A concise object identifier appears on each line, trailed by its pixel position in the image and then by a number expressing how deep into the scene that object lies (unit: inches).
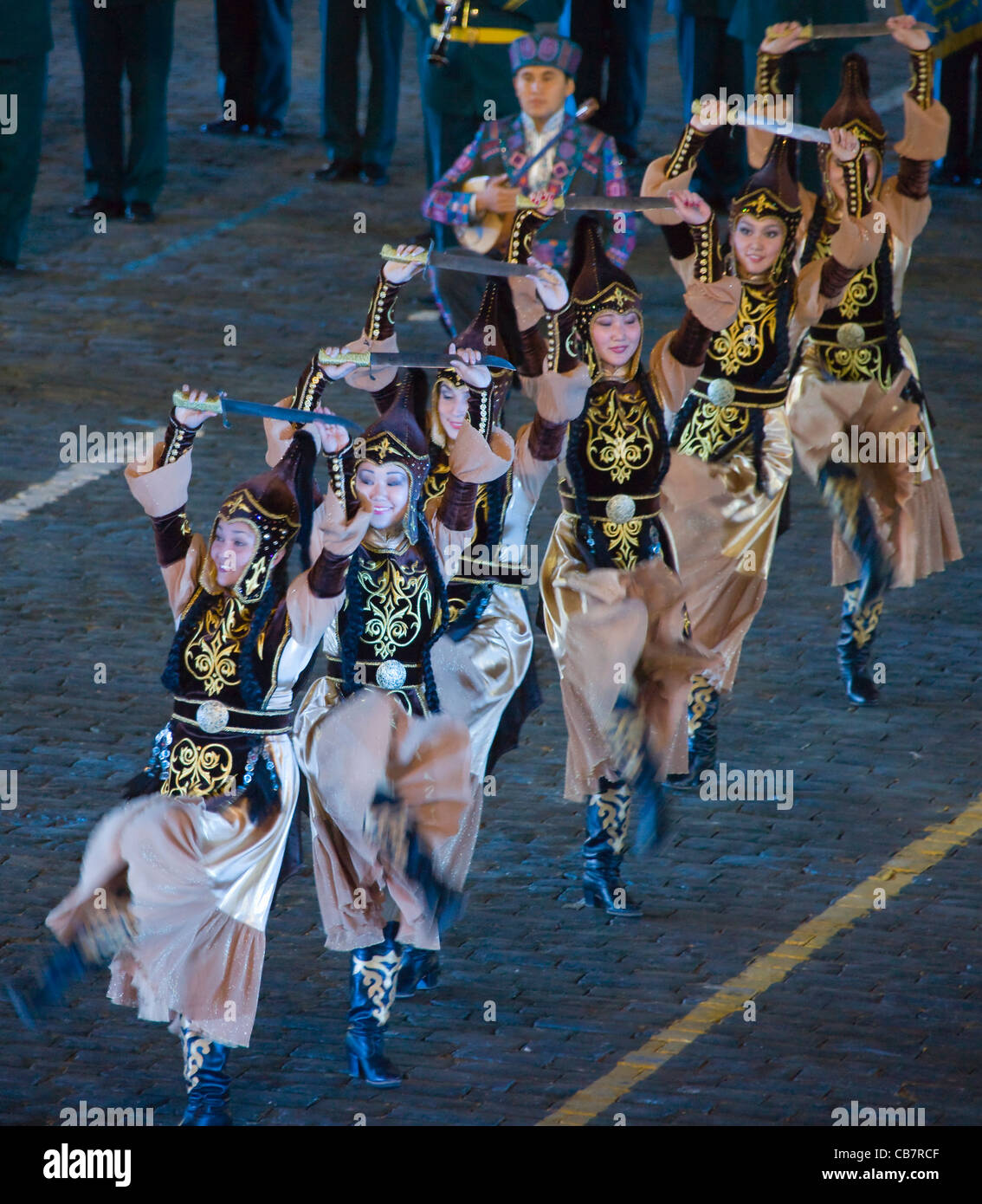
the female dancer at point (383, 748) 518.0
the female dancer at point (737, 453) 676.7
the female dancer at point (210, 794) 493.0
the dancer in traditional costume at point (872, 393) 722.8
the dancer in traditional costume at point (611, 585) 595.2
